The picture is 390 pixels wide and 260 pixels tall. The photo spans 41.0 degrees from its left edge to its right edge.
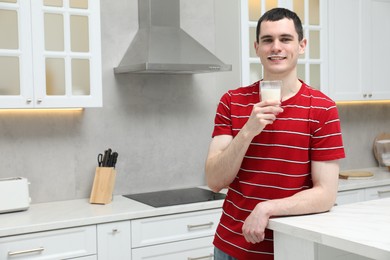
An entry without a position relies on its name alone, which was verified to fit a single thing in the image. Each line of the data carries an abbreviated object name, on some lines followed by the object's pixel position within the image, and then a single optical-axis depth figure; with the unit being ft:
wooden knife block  10.56
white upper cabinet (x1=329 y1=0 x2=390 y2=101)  13.25
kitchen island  4.56
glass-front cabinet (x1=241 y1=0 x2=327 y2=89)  11.86
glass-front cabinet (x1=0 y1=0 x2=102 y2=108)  9.42
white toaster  9.57
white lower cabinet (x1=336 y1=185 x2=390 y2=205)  12.38
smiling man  5.85
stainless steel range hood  10.67
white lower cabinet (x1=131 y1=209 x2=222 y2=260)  9.86
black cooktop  10.56
